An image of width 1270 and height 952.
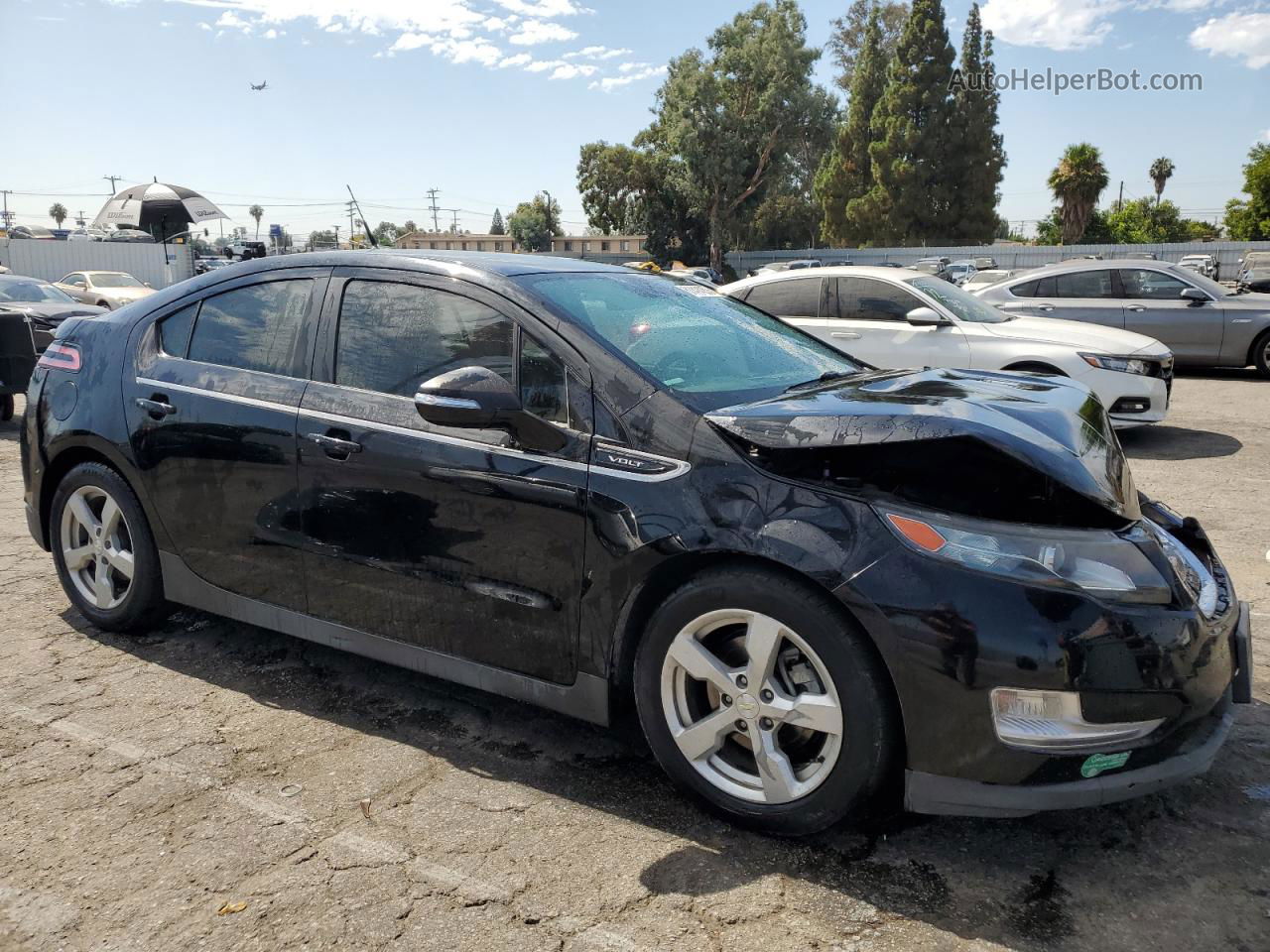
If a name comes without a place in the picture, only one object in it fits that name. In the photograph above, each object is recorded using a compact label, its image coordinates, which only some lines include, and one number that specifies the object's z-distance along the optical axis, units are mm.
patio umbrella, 29500
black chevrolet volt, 2344
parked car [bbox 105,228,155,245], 33000
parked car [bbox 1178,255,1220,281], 37000
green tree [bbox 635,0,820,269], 52031
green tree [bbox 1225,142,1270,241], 47000
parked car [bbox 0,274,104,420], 9898
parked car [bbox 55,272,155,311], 23266
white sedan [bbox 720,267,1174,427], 8156
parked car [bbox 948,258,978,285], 31828
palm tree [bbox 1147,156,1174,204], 77312
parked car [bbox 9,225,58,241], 47719
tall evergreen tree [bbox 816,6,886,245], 52438
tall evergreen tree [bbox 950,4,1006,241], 49344
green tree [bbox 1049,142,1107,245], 55406
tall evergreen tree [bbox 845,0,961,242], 49625
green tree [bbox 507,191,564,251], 95688
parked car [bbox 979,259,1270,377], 12000
